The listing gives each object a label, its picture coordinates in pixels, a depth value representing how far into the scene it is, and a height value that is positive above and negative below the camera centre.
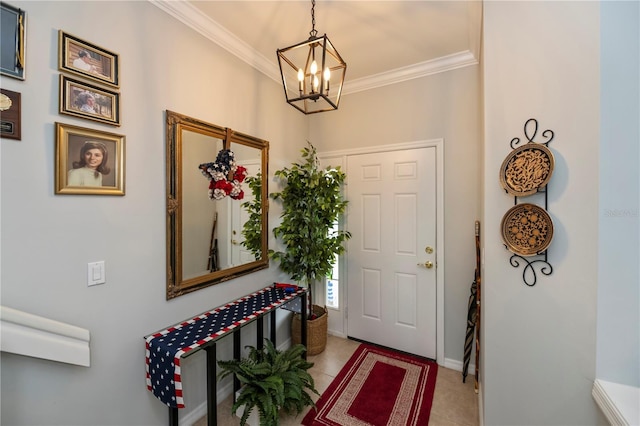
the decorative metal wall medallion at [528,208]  1.33 +0.02
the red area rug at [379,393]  1.83 -1.42
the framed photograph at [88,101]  1.23 +0.54
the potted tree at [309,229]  2.52 -0.18
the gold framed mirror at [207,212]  1.69 -0.01
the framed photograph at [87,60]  1.23 +0.74
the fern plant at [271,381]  1.57 -1.09
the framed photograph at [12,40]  1.07 +0.69
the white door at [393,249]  2.52 -0.38
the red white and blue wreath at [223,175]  1.88 +0.25
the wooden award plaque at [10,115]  1.07 +0.39
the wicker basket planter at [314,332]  2.56 -1.19
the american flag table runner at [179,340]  1.37 -0.73
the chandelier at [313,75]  1.26 +1.19
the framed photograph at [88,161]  1.22 +0.24
